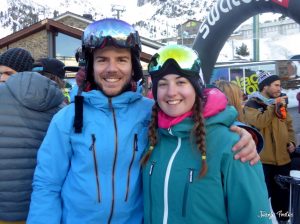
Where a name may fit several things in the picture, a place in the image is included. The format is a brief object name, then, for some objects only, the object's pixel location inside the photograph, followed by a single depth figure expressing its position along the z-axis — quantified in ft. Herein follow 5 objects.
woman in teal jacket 4.11
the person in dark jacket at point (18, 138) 4.93
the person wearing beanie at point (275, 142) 10.91
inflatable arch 11.21
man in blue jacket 4.49
